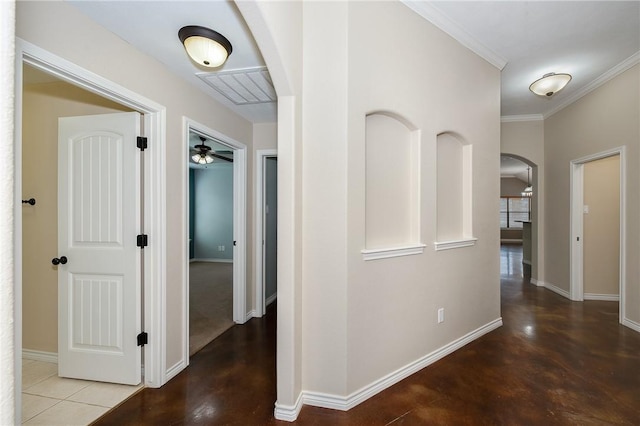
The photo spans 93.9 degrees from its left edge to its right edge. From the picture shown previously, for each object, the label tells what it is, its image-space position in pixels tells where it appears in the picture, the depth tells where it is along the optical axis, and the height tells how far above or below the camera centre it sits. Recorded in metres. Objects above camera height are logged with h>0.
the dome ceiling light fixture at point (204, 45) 1.96 +1.13
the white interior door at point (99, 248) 2.28 -0.27
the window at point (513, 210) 11.80 +0.11
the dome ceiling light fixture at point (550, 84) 3.28 +1.45
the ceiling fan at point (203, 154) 4.85 +1.04
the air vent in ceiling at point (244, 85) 2.53 +1.18
